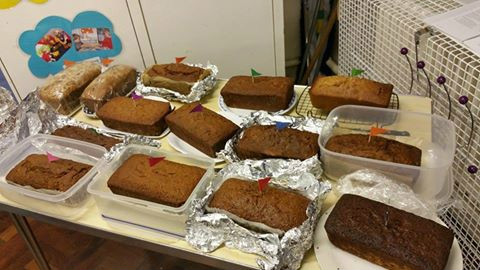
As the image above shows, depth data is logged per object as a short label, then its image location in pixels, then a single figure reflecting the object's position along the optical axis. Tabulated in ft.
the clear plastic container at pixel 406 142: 3.34
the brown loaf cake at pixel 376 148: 3.53
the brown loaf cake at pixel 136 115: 4.57
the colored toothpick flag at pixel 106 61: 5.97
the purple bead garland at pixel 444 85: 4.16
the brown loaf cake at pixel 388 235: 2.83
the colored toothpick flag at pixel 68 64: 5.69
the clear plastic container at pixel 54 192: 3.79
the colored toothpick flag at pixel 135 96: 4.97
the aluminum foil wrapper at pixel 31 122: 4.73
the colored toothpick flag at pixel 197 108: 4.50
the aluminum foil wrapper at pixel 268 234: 3.03
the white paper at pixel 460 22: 4.07
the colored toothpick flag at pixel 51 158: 4.14
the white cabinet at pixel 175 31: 5.79
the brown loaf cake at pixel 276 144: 3.82
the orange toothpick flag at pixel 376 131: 3.81
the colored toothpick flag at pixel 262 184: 3.49
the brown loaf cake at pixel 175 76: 5.06
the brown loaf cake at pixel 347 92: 4.32
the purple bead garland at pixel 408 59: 4.70
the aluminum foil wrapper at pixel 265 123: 4.05
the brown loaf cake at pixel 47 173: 3.88
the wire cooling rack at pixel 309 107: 4.50
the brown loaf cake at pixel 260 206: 3.20
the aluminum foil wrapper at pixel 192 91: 4.97
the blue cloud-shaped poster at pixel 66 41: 5.86
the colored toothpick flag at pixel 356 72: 4.60
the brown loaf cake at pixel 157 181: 3.52
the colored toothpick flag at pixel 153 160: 3.85
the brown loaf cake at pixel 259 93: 4.62
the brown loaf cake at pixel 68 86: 5.06
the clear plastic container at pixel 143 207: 3.39
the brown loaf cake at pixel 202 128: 4.14
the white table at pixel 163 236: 3.20
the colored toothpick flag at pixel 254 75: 4.78
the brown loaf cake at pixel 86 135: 4.42
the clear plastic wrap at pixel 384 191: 3.25
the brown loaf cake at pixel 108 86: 5.02
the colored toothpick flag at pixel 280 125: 4.13
